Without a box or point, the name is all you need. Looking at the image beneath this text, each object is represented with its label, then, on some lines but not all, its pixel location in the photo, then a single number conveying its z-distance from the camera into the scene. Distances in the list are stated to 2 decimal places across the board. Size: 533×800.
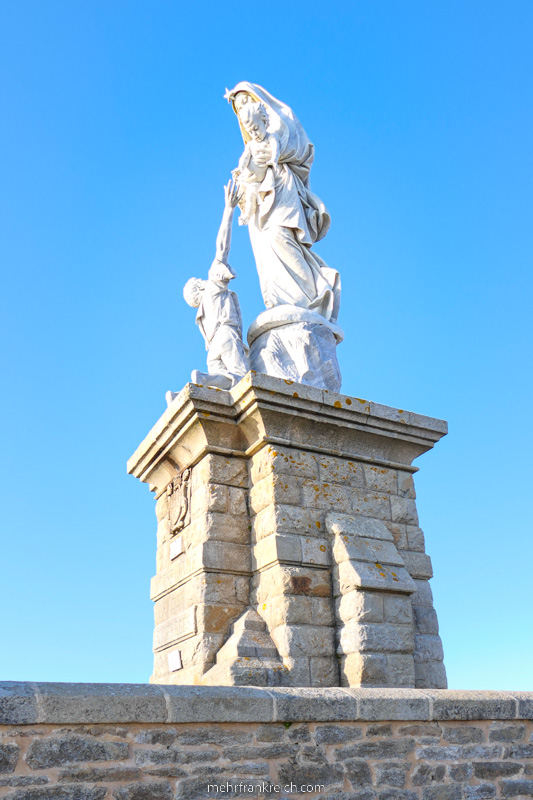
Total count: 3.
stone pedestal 5.18
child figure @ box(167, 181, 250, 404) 6.51
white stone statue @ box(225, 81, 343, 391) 6.59
